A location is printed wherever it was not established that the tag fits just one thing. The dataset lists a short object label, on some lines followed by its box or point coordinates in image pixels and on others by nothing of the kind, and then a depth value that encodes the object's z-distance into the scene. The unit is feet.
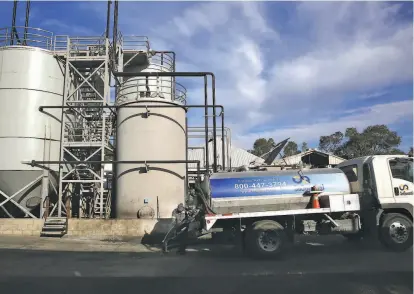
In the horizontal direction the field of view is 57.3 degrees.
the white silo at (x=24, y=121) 59.00
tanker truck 35.12
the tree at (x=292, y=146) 248.11
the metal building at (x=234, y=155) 105.14
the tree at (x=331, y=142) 233.14
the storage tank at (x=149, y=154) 57.21
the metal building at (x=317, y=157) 102.06
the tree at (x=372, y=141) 191.06
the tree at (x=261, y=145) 232.57
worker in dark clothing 37.88
